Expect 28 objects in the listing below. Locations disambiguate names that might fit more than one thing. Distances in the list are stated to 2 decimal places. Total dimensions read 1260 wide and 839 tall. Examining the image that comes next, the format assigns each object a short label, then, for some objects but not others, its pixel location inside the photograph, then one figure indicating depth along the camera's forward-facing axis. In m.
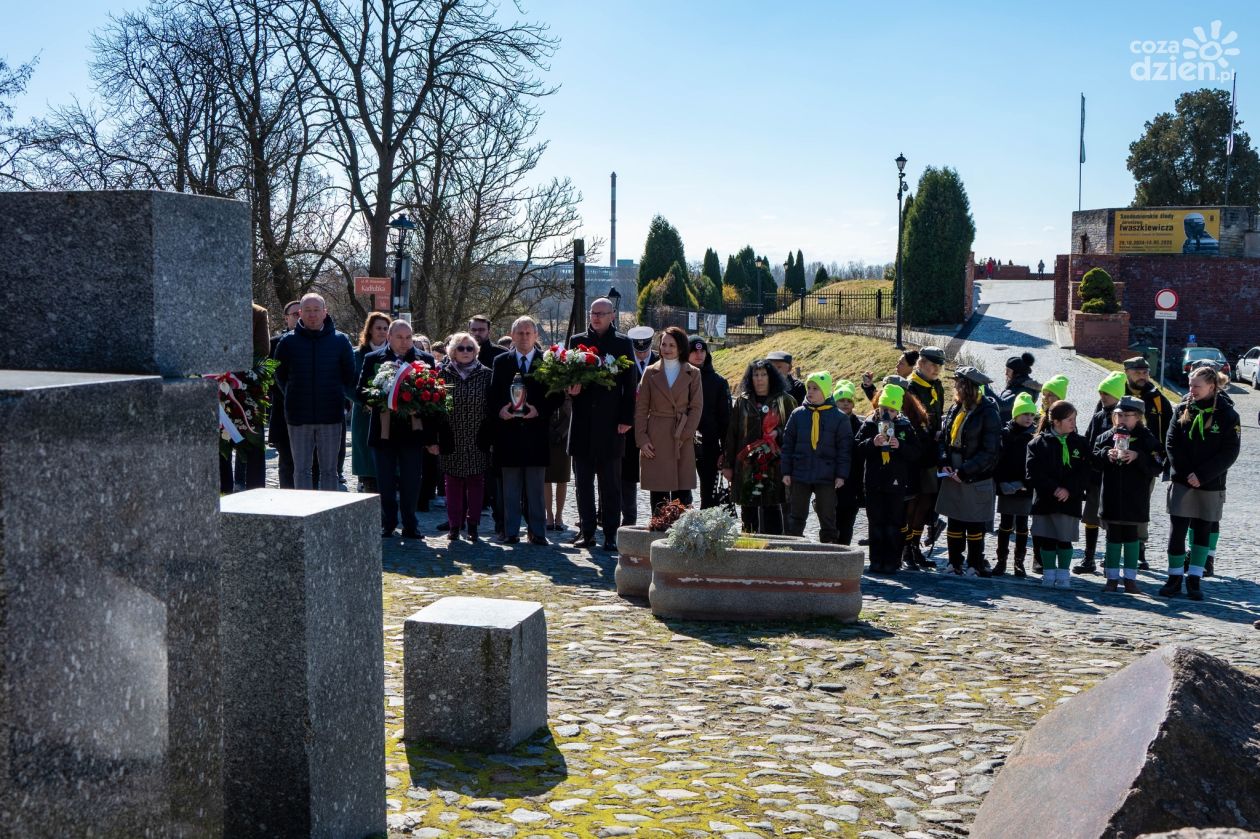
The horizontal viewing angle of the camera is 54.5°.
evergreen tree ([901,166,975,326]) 41.78
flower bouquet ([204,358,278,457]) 10.21
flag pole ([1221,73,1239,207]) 60.88
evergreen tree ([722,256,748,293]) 68.94
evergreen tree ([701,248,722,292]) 70.31
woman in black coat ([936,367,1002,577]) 10.38
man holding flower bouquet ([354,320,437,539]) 10.80
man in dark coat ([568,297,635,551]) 10.60
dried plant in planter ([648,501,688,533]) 8.43
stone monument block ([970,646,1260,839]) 3.47
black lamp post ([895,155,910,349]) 32.34
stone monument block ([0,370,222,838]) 2.44
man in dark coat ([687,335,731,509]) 11.24
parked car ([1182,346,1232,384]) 38.04
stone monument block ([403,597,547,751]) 5.37
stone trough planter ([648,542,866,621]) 7.77
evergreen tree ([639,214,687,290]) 57.69
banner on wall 52.19
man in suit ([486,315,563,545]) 10.59
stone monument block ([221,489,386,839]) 3.75
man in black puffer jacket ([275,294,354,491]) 10.33
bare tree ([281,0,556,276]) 25.55
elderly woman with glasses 10.80
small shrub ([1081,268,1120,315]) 38.53
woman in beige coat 10.54
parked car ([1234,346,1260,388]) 36.69
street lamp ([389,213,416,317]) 22.69
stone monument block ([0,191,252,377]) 3.01
